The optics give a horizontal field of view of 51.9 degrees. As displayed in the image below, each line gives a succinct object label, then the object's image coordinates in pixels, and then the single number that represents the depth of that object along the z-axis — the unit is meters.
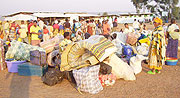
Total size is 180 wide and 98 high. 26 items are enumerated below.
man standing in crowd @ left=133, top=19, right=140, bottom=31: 12.14
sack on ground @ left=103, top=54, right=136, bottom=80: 5.58
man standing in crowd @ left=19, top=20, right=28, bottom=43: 9.76
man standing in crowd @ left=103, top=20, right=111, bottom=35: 11.69
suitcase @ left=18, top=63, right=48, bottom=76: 6.09
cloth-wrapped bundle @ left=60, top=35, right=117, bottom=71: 4.65
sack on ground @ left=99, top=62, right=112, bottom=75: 5.27
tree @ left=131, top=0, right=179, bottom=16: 49.15
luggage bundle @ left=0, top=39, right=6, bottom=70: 6.96
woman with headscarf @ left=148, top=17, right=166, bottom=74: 5.85
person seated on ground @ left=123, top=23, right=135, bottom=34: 9.96
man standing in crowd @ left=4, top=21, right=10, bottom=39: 12.81
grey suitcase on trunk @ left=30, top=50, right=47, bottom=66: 6.05
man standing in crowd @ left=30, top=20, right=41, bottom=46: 8.36
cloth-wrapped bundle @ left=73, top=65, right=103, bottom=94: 4.62
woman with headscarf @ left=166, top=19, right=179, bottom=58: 6.91
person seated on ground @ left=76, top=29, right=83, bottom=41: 8.35
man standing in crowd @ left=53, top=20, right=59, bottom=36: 11.65
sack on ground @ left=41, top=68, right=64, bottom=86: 5.25
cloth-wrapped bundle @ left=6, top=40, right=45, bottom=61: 6.96
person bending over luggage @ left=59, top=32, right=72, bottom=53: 5.93
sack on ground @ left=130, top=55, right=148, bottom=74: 6.14
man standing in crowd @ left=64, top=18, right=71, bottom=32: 9.82
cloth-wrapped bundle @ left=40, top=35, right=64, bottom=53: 7.24
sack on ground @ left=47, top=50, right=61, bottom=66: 6.68
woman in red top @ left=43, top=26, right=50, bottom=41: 9.62
